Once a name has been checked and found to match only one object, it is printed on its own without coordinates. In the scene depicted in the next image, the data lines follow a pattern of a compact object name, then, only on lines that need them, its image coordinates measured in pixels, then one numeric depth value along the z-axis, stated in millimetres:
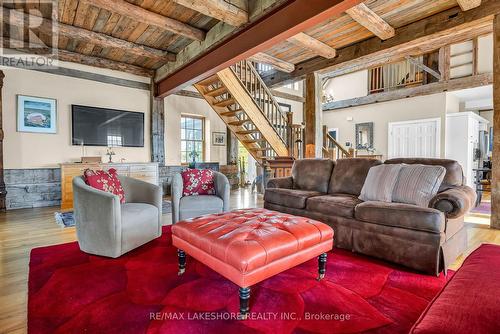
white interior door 7348
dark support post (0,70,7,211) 4426
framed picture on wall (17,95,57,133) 4633
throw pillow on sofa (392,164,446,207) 2334
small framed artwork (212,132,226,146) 7325
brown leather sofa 2047
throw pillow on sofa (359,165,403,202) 2566
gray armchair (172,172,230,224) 3111
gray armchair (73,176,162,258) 2291
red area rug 1439
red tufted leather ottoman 1456
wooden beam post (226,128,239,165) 7548
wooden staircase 5395
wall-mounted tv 5180
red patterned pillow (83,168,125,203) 2592
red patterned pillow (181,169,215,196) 3422
